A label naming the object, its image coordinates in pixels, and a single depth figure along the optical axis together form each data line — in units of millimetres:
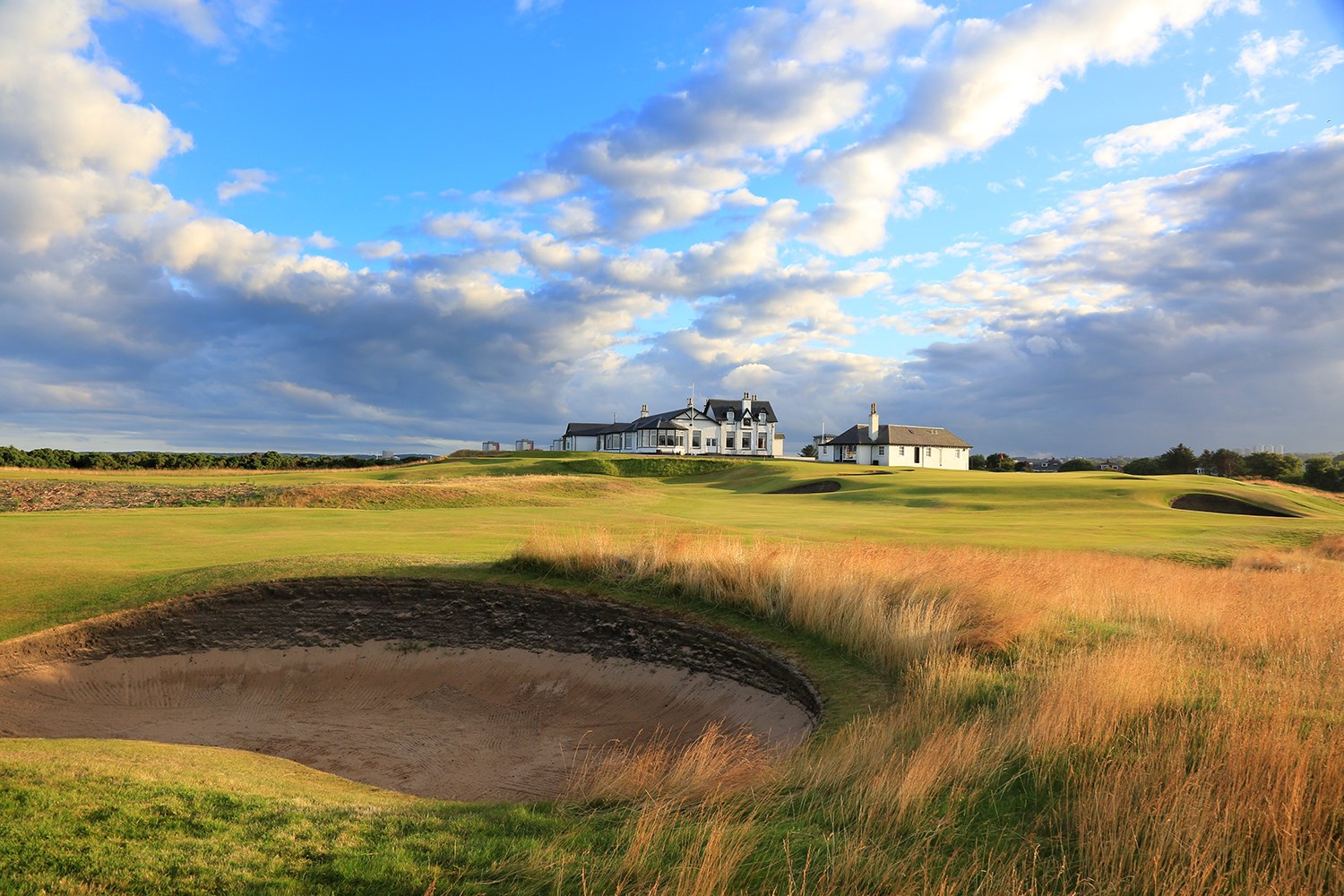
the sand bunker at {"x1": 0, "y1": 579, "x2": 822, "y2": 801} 10719
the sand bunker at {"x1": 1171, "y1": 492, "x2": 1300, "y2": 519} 42075
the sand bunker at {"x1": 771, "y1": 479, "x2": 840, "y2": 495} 52969
